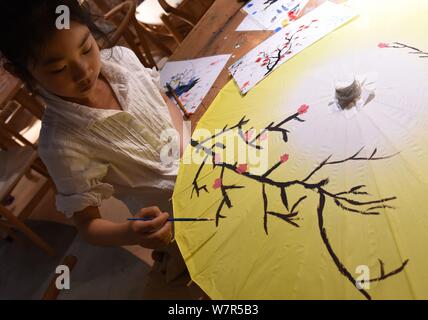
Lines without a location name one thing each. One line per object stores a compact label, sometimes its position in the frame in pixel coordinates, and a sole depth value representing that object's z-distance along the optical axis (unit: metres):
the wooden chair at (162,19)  2.51
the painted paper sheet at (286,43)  1.17
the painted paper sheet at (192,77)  1.53
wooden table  1.48
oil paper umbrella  0.69
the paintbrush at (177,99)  1.50
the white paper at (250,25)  1.53
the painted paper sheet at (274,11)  1.49
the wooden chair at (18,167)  2.29
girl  0.94
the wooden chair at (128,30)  2.16
